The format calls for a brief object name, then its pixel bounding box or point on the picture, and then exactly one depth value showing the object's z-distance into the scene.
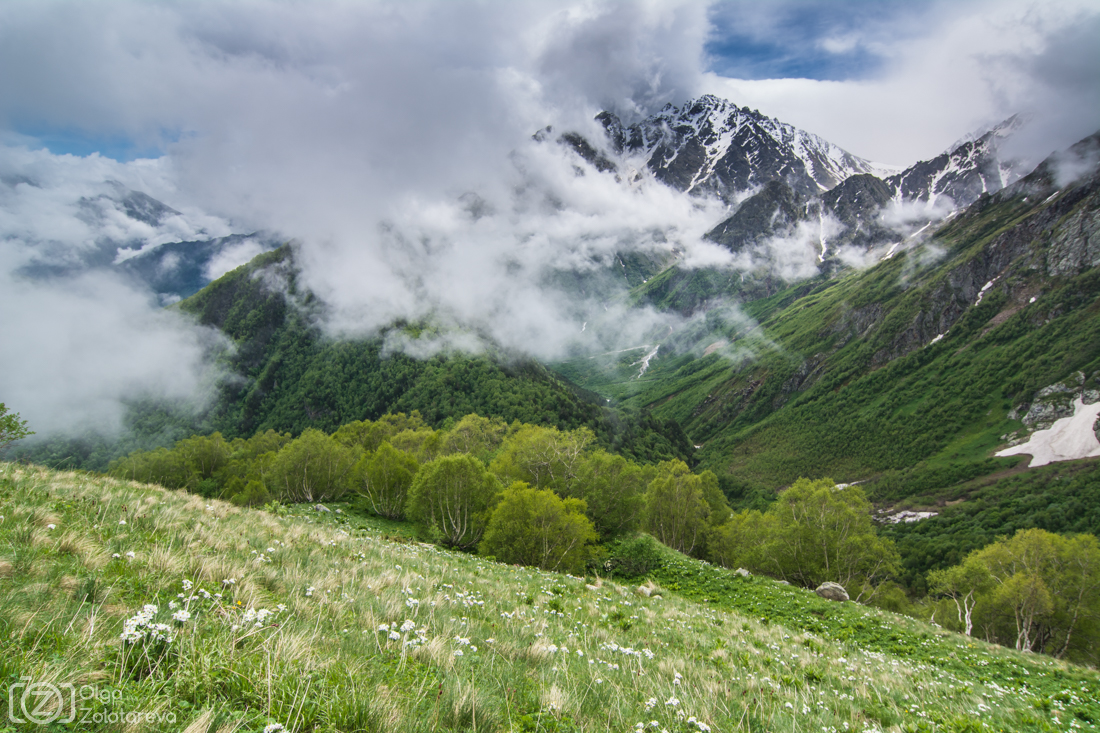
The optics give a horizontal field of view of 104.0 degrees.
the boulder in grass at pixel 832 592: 28.80
